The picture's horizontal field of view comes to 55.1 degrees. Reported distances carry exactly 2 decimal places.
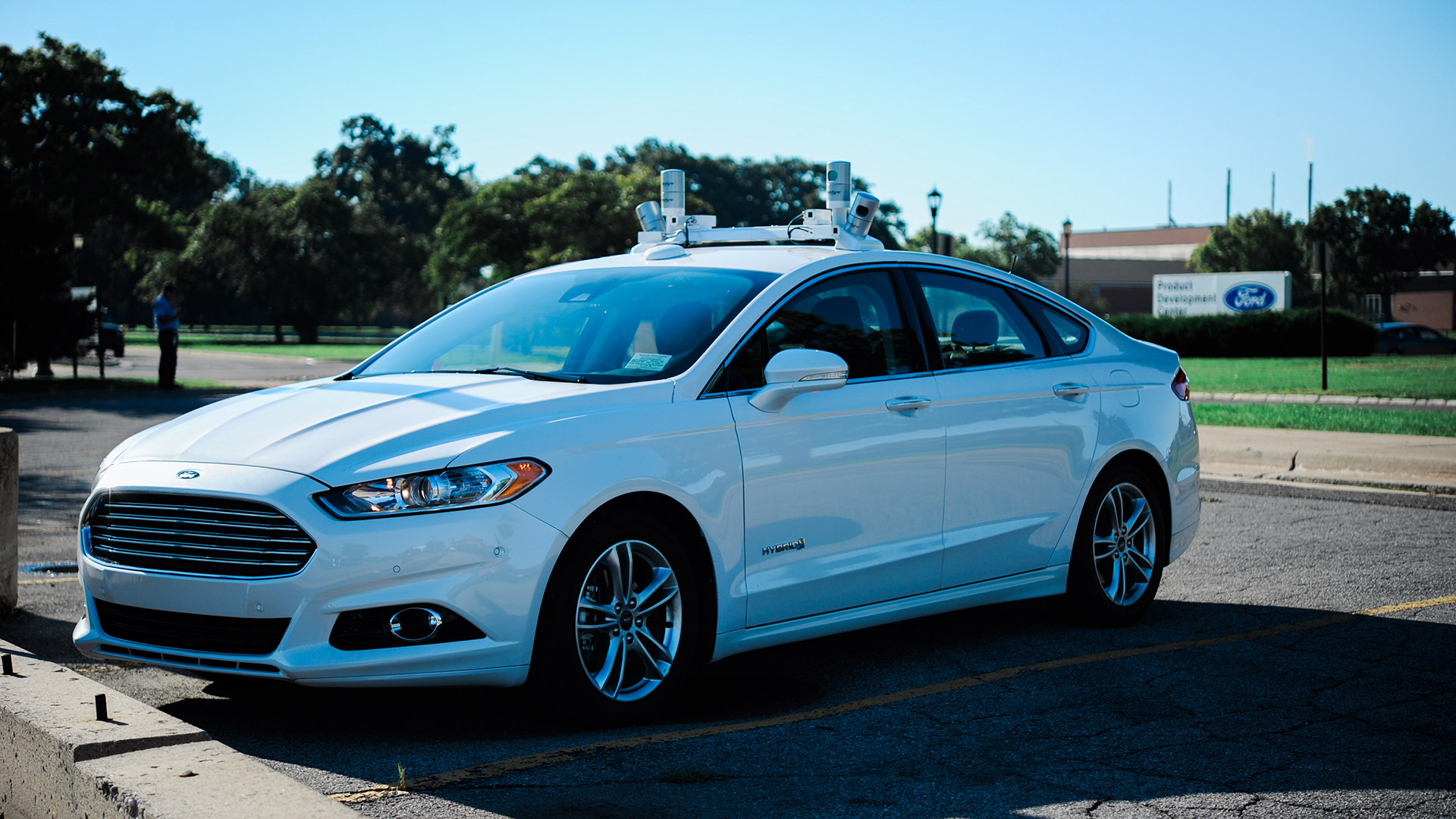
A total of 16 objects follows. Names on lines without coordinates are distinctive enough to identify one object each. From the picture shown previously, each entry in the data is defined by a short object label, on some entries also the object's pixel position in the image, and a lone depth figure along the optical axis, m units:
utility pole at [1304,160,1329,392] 21.72
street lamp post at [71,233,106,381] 28.25
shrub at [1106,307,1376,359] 43.59
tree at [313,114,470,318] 78.75
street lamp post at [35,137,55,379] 28.53
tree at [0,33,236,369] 43.19
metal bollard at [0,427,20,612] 6.42
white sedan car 4.29
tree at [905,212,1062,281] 88.81
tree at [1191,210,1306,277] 82.75
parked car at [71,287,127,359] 28.36
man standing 24.44
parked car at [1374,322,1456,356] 49.50
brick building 103.50
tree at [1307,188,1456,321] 71.56
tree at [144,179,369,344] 64.75
